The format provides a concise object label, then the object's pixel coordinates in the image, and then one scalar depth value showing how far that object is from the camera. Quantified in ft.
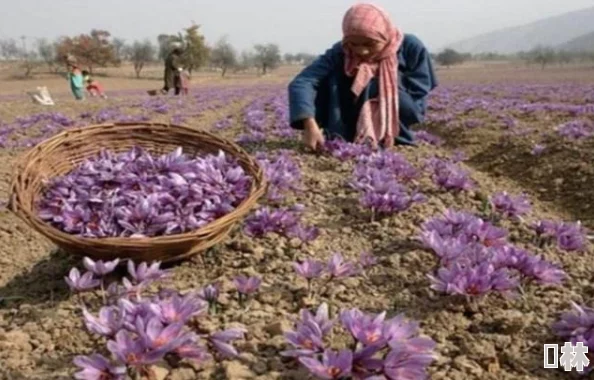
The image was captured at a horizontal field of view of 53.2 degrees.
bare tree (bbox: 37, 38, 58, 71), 317.22
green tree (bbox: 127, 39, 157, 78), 318.24
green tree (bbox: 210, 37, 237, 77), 354.13
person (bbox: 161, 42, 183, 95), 66.91
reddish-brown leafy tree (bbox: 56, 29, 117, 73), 252.42
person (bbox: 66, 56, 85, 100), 62.03
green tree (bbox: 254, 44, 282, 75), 378.32
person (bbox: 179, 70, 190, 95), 73.36
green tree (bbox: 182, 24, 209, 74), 234.05
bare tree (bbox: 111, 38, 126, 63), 407.52
